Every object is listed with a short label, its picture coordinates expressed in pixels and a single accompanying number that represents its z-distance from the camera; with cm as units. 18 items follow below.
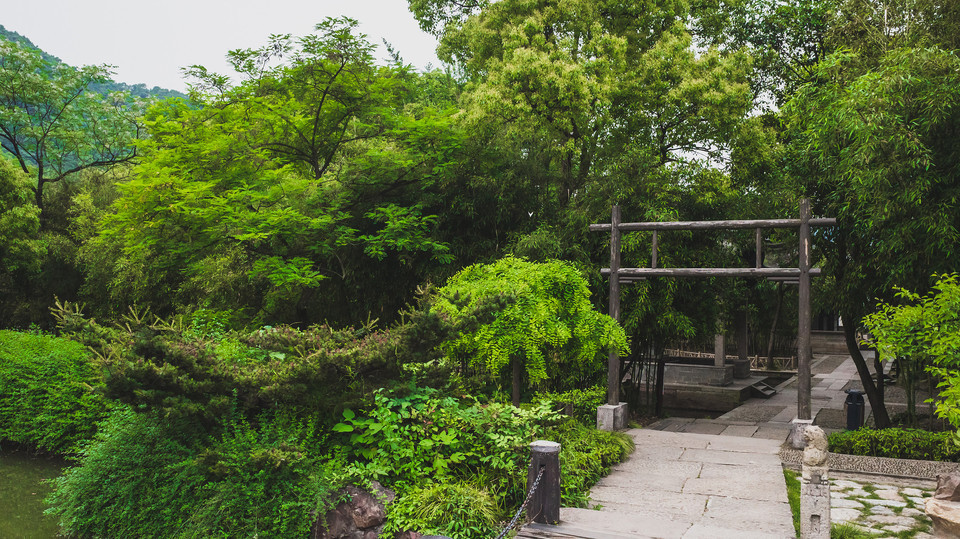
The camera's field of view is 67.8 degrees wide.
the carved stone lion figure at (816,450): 590
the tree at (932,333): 824
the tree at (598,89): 1302
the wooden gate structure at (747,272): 1069
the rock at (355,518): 705
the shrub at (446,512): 683
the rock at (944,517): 632
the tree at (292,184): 1384
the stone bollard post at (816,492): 591
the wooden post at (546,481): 656
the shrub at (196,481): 700
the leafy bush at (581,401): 1072
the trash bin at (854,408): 1225
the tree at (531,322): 936
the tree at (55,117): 2141
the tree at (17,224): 1942
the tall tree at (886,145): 988
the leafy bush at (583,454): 783
